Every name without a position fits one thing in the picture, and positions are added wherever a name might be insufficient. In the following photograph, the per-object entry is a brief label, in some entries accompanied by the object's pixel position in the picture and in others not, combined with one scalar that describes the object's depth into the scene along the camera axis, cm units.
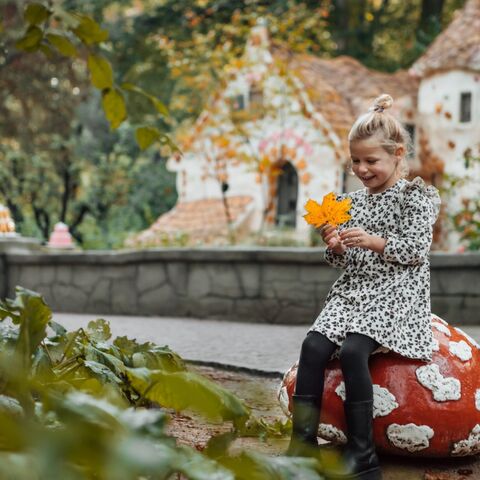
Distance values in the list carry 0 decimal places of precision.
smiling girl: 269
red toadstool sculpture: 278
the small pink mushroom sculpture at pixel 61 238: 1319
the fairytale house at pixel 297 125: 1372
